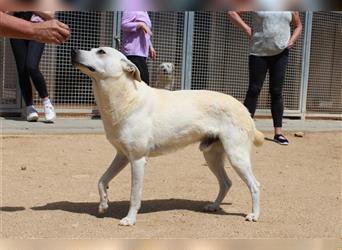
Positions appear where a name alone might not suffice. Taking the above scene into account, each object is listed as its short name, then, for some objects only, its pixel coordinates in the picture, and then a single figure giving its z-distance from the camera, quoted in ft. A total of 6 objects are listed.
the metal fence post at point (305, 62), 35.17
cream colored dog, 13.61
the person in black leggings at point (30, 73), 27.17
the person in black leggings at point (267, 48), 23.60
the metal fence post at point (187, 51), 32.22
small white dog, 31.14
